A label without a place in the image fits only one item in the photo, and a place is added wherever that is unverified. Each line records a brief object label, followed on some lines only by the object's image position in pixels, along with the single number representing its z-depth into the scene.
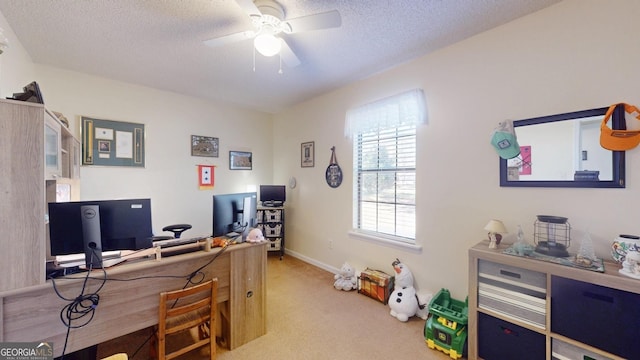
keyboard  1.82
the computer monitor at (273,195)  4.28
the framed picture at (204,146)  3.83
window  2.71
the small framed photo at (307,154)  3.92
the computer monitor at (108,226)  1.40
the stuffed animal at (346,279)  3.04
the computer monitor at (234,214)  2.25
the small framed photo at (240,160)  4.23
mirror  1.61
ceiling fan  1.59
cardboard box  2.70
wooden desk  1.27
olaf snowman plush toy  2.39
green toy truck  1.88
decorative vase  1.39
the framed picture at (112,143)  3.03
